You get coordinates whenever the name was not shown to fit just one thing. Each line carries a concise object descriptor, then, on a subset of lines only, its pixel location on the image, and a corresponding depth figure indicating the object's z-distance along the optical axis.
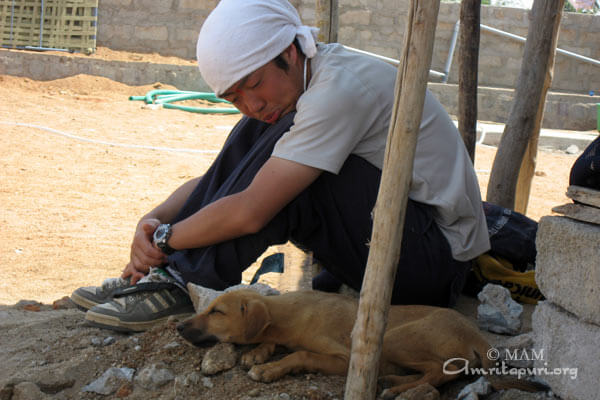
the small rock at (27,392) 2.07
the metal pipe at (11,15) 12.50
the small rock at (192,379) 2.05
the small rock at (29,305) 3.10
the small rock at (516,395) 1.92
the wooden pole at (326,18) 3.97
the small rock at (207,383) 2.04
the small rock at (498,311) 2.55
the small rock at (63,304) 3.11
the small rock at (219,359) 2.09
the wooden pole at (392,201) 1.69
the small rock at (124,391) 2.07
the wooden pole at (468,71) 3.67
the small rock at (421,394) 1.87
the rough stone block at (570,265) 1.77
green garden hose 10.56
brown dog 2.04
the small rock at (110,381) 2.11
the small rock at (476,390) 1.92
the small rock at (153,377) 2.09
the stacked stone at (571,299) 1.78
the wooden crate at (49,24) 12.52
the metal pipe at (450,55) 13.38
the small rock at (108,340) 2.42
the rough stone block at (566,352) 1.79
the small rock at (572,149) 9.68
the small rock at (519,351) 2.15
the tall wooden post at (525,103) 3.83
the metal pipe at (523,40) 13.34
